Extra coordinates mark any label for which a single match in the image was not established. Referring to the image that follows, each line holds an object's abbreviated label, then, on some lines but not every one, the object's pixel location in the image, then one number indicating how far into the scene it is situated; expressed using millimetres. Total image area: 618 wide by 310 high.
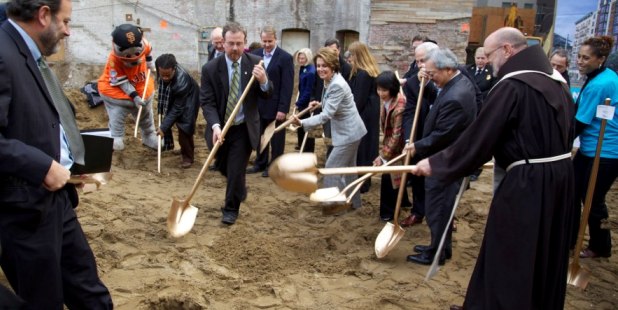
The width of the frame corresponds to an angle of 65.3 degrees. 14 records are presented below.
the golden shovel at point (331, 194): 4465
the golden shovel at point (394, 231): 4453
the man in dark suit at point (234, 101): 4910
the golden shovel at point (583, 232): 4082
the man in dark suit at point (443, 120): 3994
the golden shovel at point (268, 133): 5846
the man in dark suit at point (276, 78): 6625
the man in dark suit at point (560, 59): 5836
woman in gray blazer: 5102
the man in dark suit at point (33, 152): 2240
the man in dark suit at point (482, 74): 7461
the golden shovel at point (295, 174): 3240
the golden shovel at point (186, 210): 4562
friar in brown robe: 2830
